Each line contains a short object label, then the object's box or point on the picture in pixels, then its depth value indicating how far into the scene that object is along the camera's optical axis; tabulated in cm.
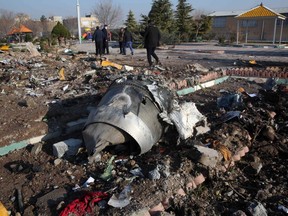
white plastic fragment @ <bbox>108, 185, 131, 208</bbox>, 271
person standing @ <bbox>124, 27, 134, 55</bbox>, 1492
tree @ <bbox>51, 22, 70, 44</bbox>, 2402
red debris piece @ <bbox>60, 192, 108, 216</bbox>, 264
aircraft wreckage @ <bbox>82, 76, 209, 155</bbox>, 360
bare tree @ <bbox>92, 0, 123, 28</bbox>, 4478
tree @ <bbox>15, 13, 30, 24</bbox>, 4215
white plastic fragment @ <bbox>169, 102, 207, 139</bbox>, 411
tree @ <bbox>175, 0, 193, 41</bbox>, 3125
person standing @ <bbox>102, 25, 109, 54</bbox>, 1380
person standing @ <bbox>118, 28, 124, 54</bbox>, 1498
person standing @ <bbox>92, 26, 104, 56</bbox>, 1336
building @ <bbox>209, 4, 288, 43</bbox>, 2649
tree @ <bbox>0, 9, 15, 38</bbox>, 3641
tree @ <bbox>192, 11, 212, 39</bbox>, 3281
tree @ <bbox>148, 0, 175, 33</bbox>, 2958
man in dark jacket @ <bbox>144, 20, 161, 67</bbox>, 1005
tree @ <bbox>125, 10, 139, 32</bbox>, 3066
